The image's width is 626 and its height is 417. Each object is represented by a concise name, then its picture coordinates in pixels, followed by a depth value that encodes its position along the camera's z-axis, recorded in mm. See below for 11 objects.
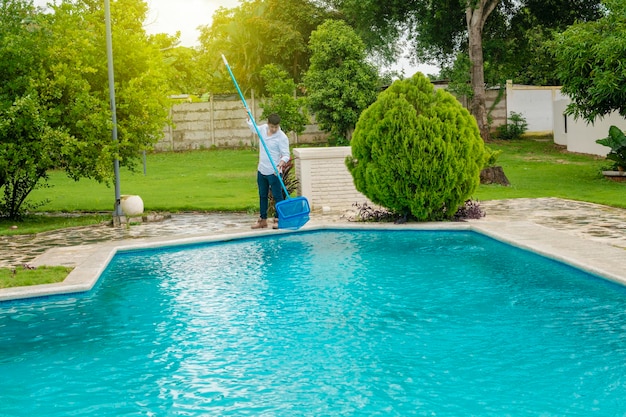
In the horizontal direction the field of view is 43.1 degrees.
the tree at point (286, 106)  26716
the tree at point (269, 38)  34594
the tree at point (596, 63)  16500
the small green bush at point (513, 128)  31109
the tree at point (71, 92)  12445
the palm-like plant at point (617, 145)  18125
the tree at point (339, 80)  27281
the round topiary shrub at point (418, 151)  11758
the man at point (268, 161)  11914
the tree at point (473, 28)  28625
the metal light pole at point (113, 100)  12727
